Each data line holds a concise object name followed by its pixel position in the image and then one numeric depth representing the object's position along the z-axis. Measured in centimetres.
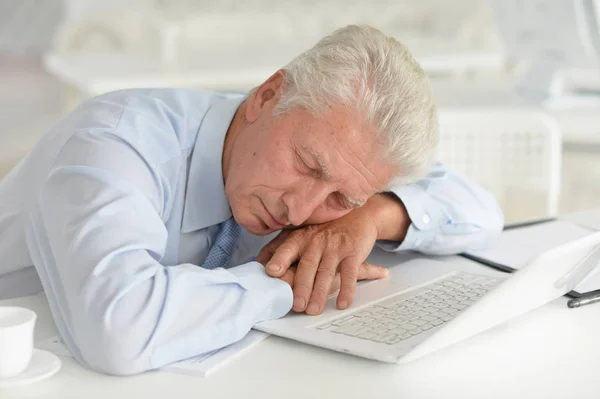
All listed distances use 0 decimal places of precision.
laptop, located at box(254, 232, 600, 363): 110
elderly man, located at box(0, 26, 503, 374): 109
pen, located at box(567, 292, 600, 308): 132
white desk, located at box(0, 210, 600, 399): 99
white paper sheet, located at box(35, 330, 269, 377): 104
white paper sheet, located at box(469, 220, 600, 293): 163
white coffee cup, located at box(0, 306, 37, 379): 94
